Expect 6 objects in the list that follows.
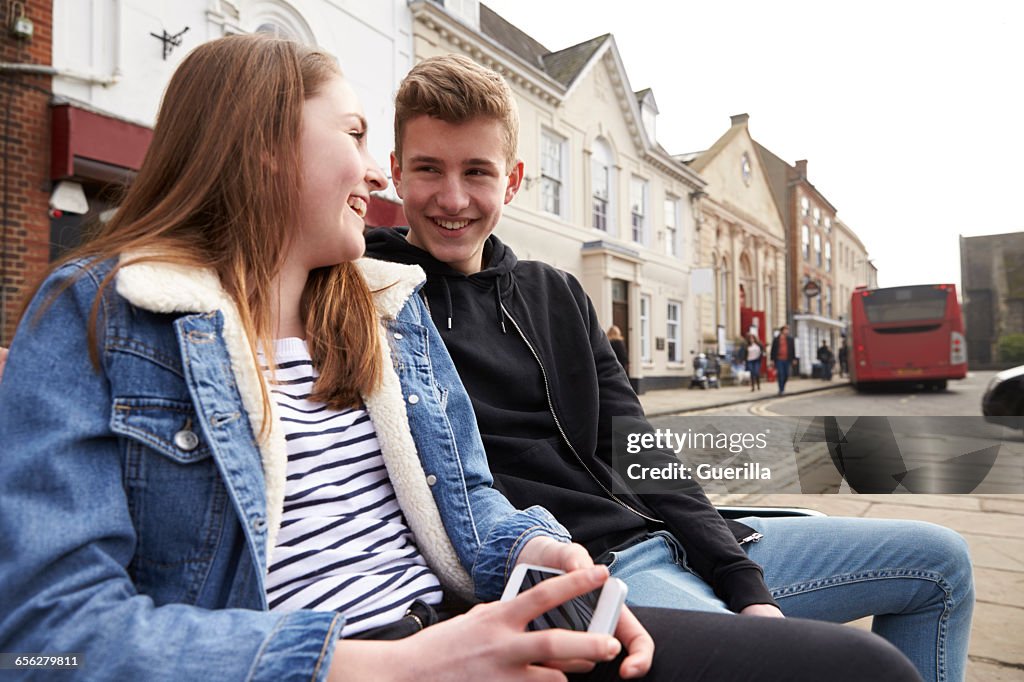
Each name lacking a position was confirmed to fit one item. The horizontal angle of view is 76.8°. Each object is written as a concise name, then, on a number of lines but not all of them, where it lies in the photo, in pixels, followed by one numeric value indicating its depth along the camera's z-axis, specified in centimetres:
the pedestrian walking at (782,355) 1577
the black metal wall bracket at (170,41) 640
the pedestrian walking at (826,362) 2353
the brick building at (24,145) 545
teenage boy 131
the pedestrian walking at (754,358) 1677
